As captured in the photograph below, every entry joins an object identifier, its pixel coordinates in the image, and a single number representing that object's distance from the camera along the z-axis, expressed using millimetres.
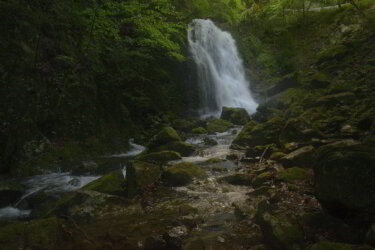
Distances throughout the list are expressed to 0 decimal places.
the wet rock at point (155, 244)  4047
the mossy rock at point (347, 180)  3457
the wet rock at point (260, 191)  5672
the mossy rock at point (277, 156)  7361
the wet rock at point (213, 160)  8719
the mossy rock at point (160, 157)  8703
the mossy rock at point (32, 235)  4199
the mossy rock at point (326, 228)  3613
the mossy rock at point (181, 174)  6961
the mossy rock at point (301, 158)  6384
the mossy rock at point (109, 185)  6336
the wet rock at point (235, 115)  16828
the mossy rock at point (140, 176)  6488
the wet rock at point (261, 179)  6160
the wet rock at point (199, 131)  14178
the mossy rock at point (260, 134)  9281
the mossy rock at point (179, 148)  9992
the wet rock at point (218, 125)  14820
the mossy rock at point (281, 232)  3617
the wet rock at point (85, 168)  8203
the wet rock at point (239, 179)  6523
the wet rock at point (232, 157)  8832
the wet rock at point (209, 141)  11651
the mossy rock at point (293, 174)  5852
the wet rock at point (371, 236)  3116
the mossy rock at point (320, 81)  12102
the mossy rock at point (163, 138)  10273
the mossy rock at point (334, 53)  12869
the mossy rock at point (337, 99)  9012
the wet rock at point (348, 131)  6720
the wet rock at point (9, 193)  6213
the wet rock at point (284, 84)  16141
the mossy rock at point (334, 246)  2967
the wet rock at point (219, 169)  7727
